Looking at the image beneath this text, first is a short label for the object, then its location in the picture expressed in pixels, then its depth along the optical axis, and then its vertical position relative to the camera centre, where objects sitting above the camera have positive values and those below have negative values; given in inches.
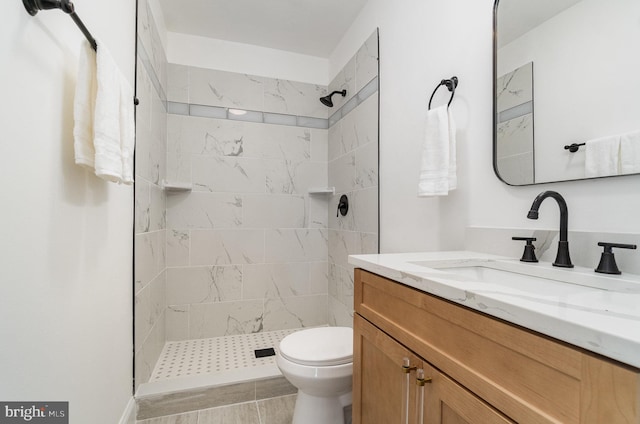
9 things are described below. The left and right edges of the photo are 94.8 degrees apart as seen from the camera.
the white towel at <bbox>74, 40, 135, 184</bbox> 33.1 +11.2
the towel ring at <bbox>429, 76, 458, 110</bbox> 49.7 +22.0
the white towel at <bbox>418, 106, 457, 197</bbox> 47.3 +9.6
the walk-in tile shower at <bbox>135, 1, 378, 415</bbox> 77.1 +1.7
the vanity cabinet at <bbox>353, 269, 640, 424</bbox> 15.8 -11.6
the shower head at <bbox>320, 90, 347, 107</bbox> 97.2 +37.3
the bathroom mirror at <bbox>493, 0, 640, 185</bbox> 30.4 +15.9
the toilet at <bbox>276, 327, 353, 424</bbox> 48.9 -26.8
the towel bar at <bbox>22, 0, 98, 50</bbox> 26.7 +19.1
